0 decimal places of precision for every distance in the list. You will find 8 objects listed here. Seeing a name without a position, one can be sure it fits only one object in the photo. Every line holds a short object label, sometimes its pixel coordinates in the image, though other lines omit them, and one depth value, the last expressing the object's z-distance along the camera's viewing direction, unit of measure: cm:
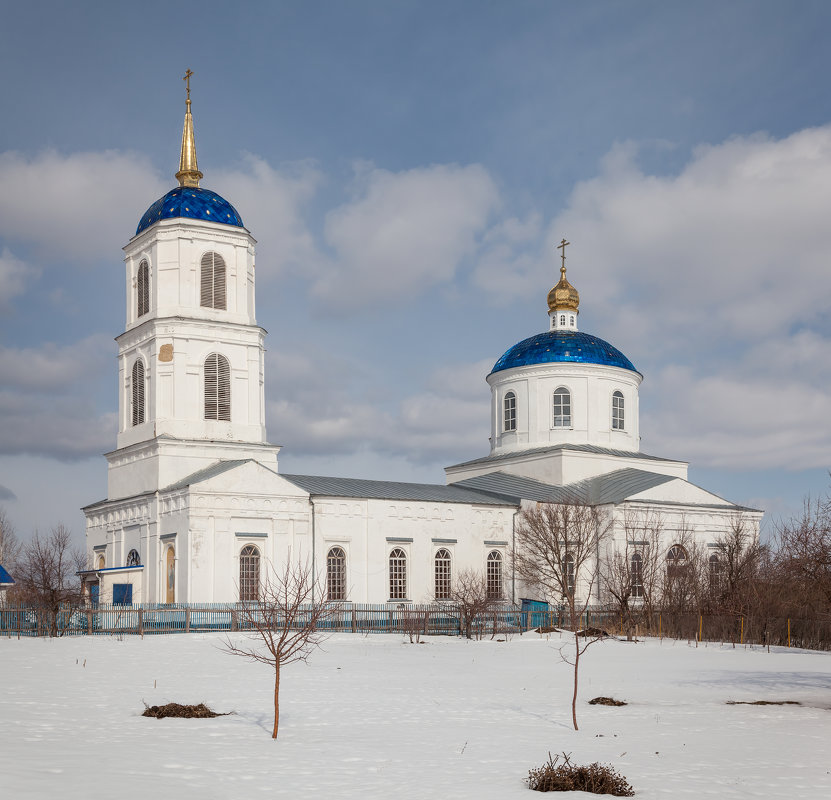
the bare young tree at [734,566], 4012
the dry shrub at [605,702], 1843
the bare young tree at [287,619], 1534
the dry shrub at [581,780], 1130
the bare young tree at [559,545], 4506
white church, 4131
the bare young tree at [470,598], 3700
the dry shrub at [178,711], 1602
